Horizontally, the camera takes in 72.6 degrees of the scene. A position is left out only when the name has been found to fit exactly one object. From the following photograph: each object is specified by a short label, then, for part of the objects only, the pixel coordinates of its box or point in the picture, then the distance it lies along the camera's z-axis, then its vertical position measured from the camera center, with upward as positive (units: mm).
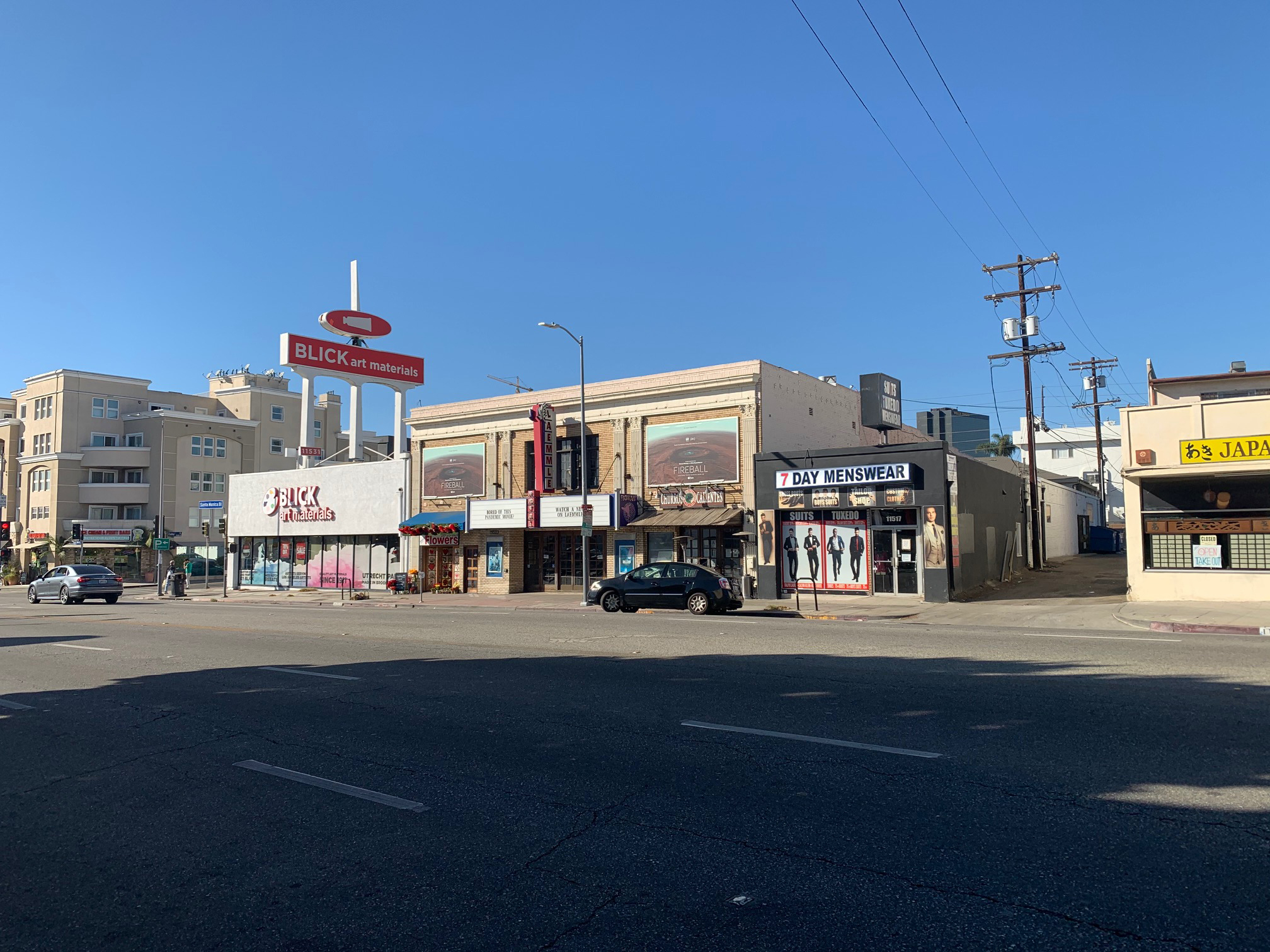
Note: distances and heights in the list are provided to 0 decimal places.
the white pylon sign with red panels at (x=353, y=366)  42000 +8950
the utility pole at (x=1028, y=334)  36625 +8627
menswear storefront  26875 +525
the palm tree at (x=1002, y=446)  101500 +11074
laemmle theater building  31047 +2800
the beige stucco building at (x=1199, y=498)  22891 +1016
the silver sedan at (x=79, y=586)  35938 -1644
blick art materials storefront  40812 +881
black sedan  24250 -1444
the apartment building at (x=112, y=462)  72375 +7233
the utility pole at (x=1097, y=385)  52281 +9470
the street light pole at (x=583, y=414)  29609 +4643
